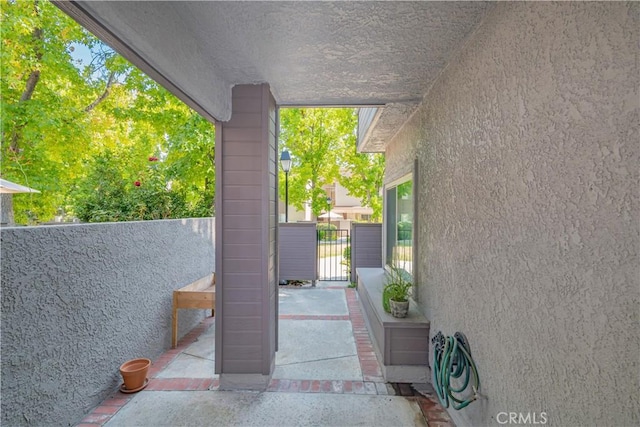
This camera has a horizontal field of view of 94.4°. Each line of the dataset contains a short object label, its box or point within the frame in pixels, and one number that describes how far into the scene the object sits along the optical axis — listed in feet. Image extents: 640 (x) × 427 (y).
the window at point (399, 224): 12.51
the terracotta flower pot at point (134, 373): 8.43
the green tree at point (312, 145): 34.12
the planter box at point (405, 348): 9.21
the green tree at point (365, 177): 34.60
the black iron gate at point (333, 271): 24.16
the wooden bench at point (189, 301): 11.35
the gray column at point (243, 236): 8.97
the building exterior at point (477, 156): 3.36
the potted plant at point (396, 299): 9.75
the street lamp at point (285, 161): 22.52
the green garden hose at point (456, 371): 6.43
